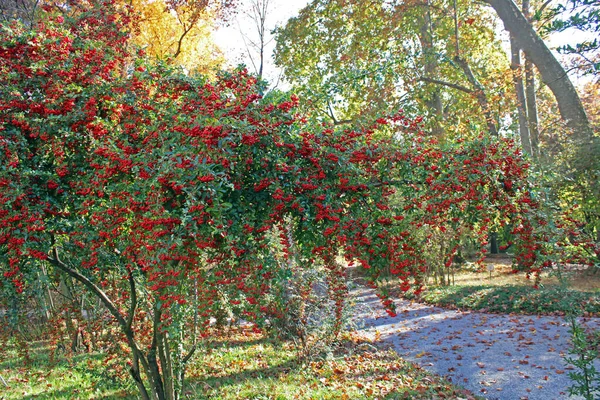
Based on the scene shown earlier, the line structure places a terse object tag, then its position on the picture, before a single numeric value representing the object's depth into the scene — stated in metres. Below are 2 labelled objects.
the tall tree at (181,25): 12.23
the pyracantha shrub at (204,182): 3.04
